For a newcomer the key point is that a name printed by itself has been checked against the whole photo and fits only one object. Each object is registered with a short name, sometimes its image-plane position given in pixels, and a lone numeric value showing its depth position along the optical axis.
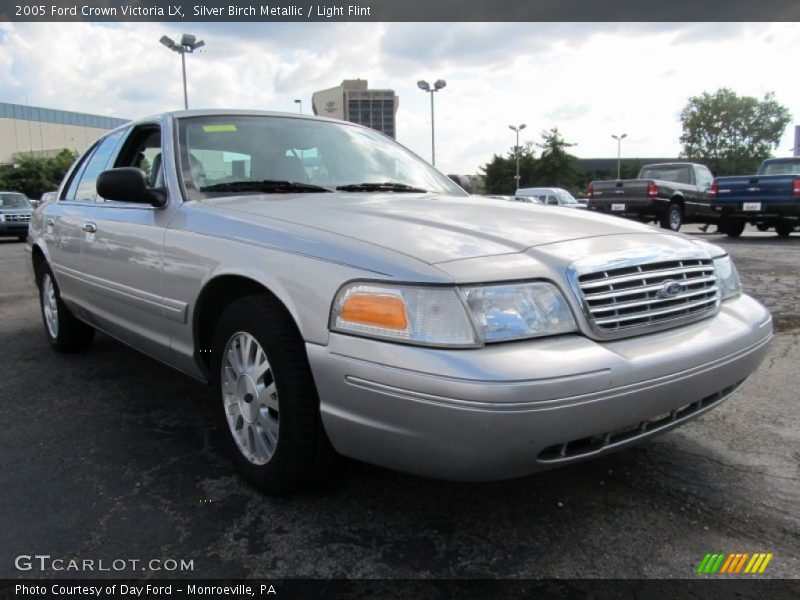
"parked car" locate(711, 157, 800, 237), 12.66
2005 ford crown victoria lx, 1.89
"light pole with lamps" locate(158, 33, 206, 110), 20.17
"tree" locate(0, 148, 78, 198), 59.53
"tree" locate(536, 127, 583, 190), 60.62
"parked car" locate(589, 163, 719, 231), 14.44
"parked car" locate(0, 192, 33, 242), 18.27
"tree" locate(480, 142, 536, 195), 62.04
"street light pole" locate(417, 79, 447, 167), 30.95
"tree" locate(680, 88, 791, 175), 85.19
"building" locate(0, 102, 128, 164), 82.94
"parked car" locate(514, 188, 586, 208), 24.42
